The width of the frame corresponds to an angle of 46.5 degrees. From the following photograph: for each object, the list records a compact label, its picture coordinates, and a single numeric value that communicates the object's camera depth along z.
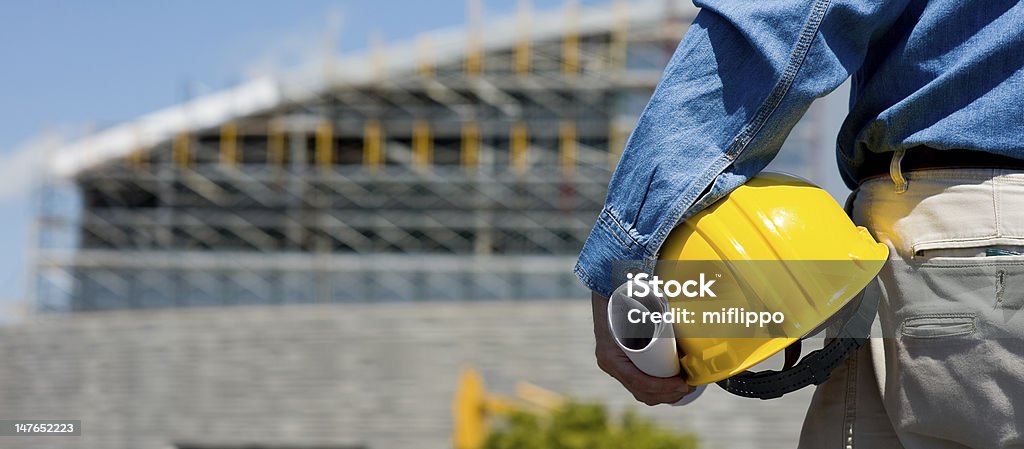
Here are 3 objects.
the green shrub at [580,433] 10.68
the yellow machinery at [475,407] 12.71
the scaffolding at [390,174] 22.17
